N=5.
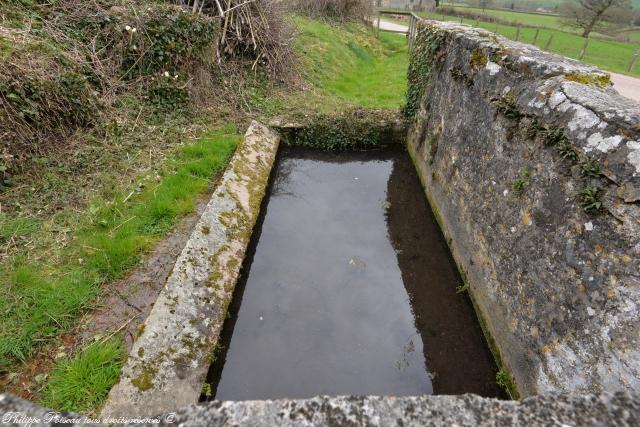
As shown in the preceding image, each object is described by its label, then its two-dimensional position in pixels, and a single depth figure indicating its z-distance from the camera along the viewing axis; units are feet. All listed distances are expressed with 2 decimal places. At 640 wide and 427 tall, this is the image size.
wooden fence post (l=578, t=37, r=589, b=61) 62.48
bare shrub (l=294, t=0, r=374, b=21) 61.05
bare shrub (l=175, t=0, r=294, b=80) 30.14
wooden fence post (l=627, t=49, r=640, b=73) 53.83
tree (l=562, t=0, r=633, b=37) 91.09
